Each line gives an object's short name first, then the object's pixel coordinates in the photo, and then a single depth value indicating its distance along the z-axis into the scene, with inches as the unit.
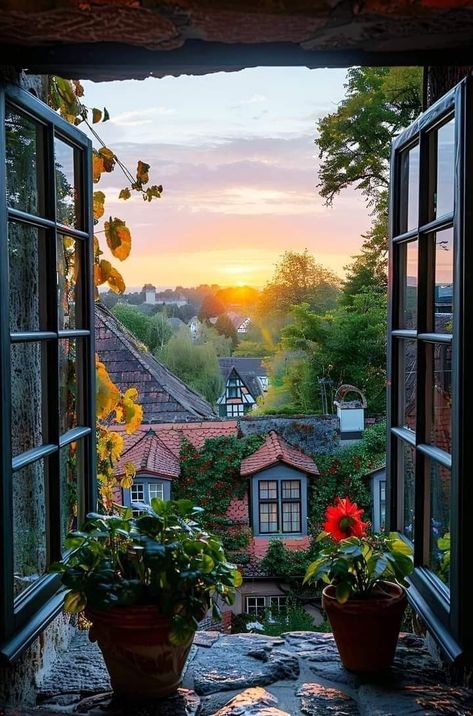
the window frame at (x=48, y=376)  59.4
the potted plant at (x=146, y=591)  66.0
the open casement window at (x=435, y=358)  61.0
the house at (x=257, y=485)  270.7
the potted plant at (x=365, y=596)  72.9
